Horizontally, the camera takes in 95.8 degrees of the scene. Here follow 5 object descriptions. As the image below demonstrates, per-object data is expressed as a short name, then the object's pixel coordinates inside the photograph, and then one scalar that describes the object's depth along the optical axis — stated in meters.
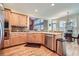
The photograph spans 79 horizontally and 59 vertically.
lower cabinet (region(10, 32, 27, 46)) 2.28
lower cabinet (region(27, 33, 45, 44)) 2.40
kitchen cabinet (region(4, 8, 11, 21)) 2.11
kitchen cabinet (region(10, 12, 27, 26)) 2.18
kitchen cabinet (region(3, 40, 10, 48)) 2.14
